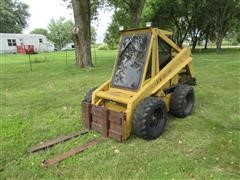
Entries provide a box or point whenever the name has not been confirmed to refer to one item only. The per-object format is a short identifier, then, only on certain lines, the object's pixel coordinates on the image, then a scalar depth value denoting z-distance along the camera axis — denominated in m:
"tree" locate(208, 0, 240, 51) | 20.62
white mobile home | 37.57
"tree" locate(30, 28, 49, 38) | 82.91
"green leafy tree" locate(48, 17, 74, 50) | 62.84
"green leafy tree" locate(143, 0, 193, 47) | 24.16
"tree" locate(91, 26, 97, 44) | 73.17
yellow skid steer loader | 3.94
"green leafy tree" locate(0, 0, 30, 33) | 47.75
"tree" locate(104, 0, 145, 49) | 19.11
